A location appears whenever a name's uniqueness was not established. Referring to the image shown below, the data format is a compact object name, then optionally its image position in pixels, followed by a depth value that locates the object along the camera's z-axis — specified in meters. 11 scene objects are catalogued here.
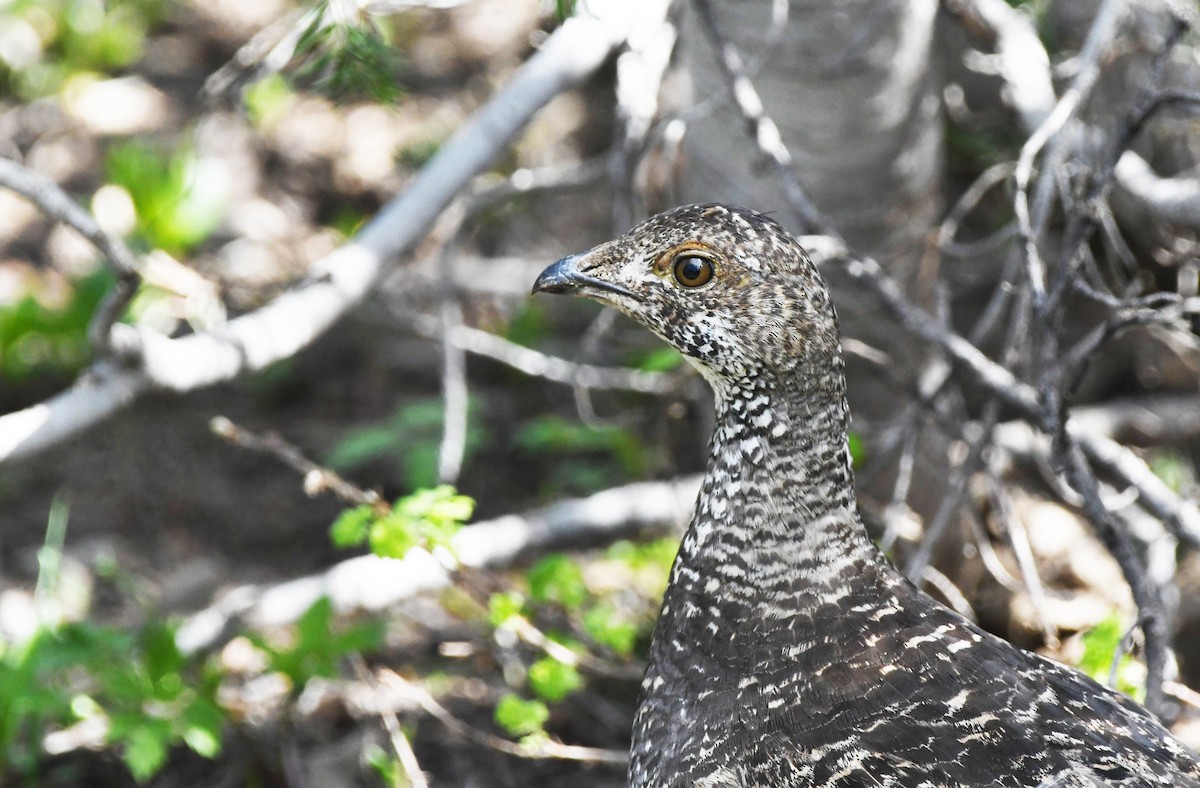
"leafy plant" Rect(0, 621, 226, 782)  7.43
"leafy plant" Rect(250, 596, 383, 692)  7.96
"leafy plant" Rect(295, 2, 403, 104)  6.35
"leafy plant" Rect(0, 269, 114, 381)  11.64
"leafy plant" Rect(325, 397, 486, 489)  10.96
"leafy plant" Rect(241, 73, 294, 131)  14.34
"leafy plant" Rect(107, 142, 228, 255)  12.46
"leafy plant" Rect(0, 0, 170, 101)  14.83
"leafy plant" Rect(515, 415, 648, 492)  10.97
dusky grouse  5.28
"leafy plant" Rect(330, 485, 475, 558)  6.80
